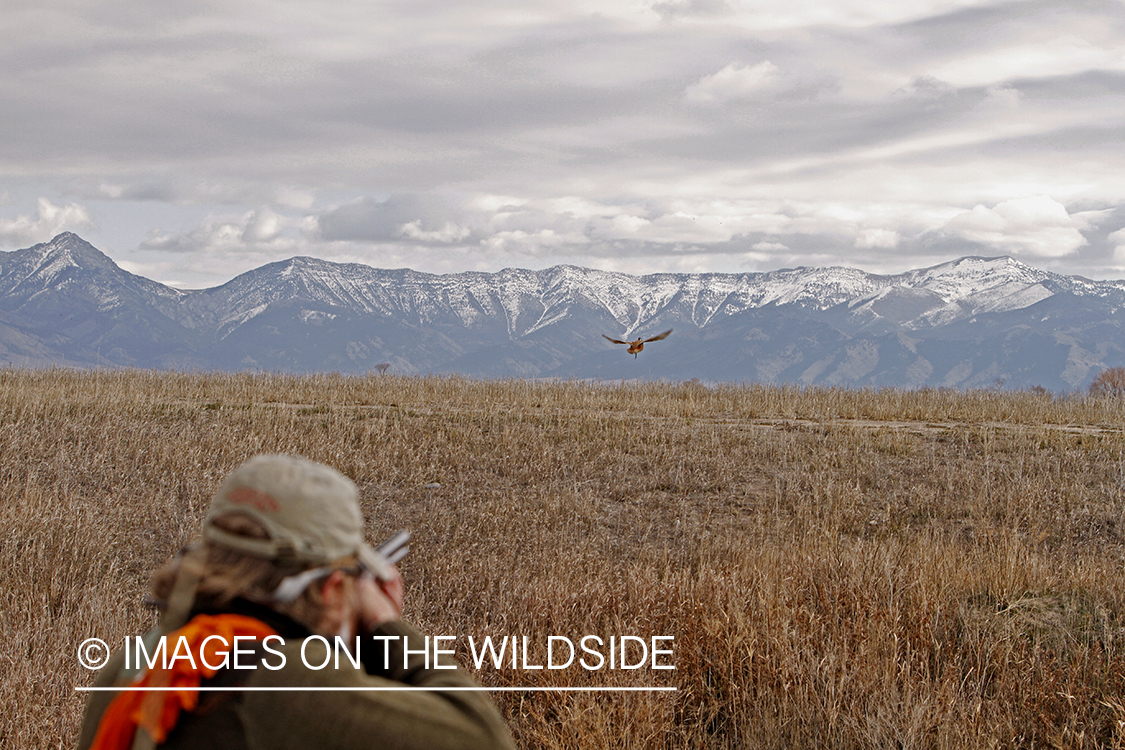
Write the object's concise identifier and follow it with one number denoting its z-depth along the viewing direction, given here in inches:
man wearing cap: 63.5
